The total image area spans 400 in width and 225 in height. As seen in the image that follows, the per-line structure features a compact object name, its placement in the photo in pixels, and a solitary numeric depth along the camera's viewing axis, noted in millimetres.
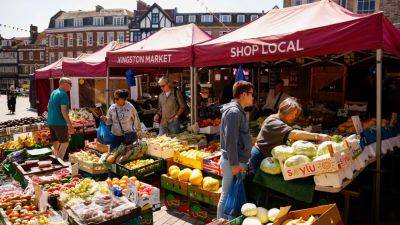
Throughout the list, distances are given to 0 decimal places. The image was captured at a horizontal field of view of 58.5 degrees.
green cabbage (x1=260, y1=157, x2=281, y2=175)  3919
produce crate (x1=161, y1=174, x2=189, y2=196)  5324
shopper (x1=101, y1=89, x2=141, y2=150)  6570
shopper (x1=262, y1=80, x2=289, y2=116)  8969
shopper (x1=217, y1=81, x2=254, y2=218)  3871
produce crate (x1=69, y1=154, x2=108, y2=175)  6566
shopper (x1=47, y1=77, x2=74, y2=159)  7398
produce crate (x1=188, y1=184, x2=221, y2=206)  4875
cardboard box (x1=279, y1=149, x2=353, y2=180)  3496
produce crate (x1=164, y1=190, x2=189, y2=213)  5442
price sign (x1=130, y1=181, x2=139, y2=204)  4523
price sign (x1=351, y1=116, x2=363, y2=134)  4515
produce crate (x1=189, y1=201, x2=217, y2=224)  5016
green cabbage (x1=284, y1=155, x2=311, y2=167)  3678
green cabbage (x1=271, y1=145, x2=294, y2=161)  3781
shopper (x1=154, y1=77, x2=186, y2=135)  7391
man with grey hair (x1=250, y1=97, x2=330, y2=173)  3947
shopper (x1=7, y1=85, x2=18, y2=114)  22078
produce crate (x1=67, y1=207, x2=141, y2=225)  3856
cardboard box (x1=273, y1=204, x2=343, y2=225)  2924
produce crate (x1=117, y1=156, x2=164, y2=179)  5801
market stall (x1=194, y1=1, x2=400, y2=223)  4289
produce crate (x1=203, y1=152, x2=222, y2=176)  5238
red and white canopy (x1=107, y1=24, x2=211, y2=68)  6836
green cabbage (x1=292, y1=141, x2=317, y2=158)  3783
